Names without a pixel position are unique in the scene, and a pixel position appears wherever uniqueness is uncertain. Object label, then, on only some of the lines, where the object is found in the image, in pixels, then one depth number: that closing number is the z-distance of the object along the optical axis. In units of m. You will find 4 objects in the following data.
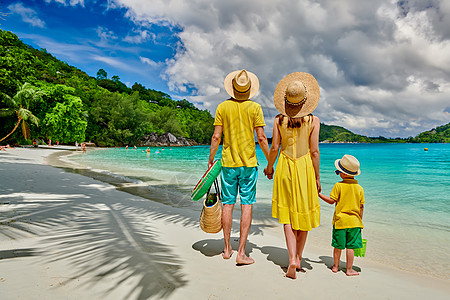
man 3.23
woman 2.86
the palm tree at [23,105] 17.35
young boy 2.90
